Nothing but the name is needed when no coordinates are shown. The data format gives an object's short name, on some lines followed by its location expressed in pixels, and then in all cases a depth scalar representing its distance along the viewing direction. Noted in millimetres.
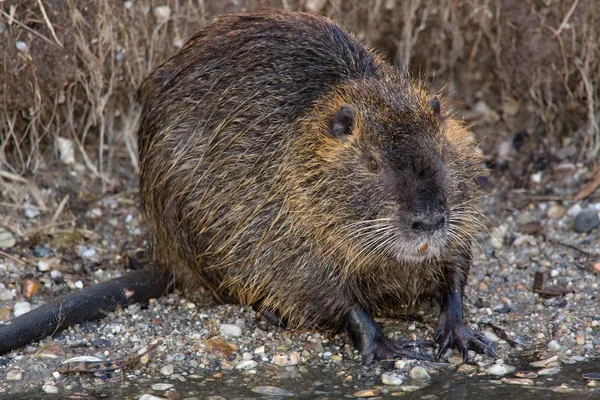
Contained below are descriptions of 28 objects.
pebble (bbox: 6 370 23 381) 7461
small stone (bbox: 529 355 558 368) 7586
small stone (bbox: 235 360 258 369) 7707
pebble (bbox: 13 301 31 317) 8570
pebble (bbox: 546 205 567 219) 10242
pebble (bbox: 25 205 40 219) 10109
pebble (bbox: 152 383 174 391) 7328
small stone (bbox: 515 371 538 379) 7391
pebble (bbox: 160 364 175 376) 7594
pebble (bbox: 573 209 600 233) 9891
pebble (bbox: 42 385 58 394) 7271
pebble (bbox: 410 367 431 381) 7434
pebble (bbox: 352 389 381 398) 7141
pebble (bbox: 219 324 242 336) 8211
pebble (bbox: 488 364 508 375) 7505
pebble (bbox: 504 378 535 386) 7250
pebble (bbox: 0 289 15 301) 8797
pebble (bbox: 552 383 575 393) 7074
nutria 7340
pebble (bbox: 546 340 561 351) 7844
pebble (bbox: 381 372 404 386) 7355
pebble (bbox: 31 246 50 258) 9555
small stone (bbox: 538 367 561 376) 7430
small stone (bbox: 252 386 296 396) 7211
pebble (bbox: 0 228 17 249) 9586
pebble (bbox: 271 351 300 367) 7742
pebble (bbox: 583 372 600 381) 7289
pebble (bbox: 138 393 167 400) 7031
